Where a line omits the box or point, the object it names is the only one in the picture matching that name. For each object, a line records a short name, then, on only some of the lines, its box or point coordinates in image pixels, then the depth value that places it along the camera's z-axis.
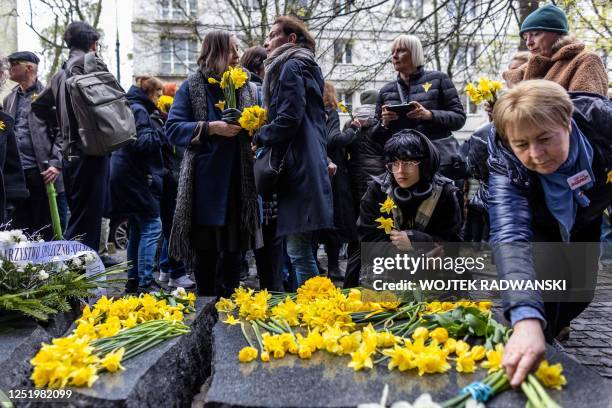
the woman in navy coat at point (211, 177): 3.70
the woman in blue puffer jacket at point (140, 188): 4.83
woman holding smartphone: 4.38
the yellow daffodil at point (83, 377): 1.84
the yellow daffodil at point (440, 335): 2.14
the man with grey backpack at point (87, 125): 4.25
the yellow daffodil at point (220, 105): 3.77
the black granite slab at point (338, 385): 1.72
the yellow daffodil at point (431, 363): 1.88
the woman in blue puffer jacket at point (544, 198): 1.98
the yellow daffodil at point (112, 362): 1.99
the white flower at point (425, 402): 1.57
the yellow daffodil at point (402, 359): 1.91
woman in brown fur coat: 3.29
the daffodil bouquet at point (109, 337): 1.87
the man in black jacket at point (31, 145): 5.07
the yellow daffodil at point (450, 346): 2.04
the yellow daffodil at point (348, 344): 2.12
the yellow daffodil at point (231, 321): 2.60
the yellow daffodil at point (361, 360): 1.95
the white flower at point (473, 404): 1.63
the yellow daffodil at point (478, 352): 1.96
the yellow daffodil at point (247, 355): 2.09
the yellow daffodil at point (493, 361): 1.85
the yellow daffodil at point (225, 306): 2.85
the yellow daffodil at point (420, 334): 2.15
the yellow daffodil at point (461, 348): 1.98
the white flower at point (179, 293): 3.06
